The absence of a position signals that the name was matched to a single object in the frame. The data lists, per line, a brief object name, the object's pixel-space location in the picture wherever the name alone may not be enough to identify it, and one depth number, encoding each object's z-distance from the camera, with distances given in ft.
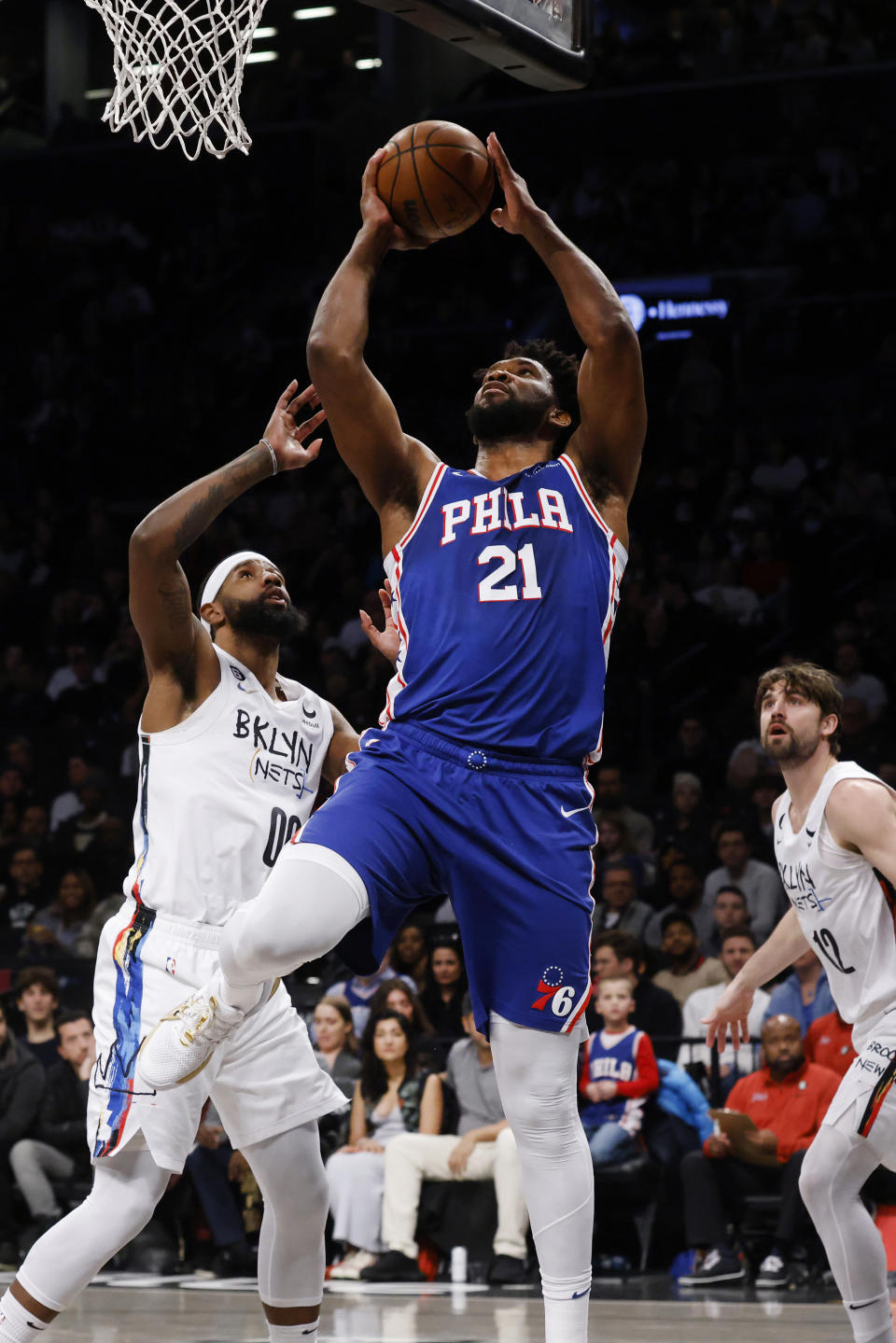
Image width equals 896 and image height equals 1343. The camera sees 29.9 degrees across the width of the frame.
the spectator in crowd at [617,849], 37.27
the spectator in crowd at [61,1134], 31.42
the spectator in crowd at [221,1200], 30.19
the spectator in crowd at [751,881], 34.78
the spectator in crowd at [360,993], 32.63
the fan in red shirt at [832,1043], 28.55
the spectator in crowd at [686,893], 34.81
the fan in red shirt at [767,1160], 27.89
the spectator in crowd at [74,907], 39.45
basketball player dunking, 13.24
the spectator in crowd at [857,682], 42.55
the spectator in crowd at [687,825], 37.50
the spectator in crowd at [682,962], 31.45
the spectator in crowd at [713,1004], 30.32
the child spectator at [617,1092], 28.76
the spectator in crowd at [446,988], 32.55
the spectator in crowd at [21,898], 41.60
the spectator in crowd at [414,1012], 30.78
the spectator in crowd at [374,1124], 29.60
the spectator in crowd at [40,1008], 32.96
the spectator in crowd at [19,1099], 31.89
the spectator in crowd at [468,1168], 28.53
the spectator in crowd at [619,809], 39.27
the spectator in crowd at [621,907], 34.35
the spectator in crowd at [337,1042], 31.01
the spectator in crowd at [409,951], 34.14
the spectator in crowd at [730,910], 32.78
